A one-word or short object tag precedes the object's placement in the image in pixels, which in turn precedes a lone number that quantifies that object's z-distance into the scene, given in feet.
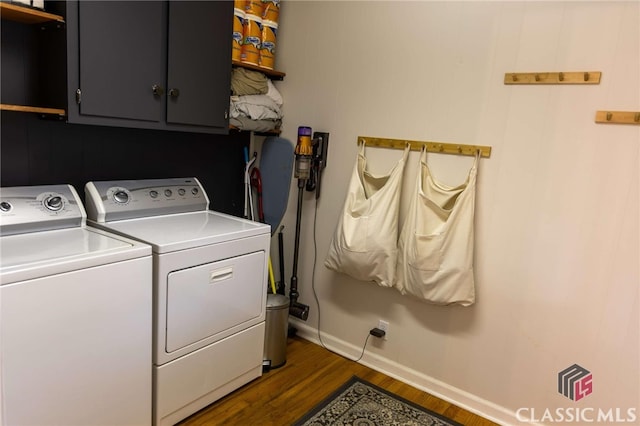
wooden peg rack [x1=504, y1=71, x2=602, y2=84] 6.06
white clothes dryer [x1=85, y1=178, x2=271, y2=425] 6.18
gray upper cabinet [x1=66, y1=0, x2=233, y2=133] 5.86
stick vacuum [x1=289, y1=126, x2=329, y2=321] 8.48
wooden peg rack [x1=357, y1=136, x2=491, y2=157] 7.04
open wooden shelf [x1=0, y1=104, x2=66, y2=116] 5.20
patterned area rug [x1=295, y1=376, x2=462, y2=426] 6.98
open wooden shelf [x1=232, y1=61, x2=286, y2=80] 8.16
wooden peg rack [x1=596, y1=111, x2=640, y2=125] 5.80
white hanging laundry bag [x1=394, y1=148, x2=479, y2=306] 7.00
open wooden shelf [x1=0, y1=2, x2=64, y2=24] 5.31
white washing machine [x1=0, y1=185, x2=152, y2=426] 4.68
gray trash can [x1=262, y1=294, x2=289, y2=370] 8.23
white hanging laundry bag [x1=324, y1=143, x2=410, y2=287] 7.67
